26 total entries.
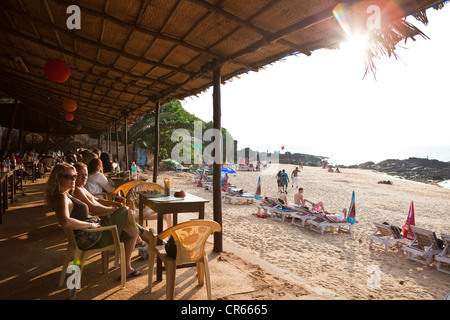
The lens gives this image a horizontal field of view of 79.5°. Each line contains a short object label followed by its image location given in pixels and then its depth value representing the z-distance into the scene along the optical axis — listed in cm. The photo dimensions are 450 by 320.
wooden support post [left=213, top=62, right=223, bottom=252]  434
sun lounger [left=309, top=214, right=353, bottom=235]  791
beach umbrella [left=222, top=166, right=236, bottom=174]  1714
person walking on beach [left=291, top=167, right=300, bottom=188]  1927
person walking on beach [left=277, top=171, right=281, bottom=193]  1633
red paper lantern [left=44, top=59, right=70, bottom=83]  438
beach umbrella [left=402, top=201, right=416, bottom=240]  729
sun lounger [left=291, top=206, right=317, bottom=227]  842
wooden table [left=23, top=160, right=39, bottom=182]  1021
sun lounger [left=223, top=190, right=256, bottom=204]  1173
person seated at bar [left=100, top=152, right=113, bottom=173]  741
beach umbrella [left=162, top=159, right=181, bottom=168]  2514
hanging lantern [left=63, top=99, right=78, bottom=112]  701
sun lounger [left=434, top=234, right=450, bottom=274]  575
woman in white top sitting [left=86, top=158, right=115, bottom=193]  450
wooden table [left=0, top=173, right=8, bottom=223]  548
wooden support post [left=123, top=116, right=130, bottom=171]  1082
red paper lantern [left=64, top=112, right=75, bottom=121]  943
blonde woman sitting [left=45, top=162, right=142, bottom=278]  253
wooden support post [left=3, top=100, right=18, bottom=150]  1068
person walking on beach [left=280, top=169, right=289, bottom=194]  1611
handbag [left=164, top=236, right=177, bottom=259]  252
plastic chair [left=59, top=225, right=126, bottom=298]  259
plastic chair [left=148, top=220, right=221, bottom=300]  241
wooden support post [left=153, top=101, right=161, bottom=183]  810
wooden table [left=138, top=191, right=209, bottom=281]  316
